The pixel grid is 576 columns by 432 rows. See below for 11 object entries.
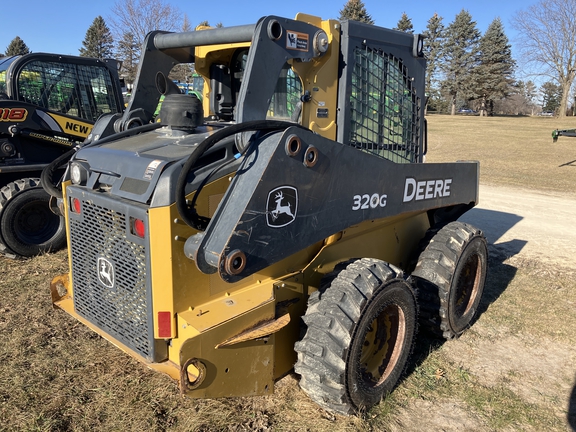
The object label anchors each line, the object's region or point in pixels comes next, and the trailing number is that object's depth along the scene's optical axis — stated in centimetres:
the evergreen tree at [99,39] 5388
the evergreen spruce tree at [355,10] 5419
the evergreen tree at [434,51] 5400
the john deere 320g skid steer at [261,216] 254
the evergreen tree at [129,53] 3140
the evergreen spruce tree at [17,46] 5872
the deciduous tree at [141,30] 3065
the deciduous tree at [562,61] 3831
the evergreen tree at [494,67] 4912
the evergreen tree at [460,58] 5134
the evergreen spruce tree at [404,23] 5644
